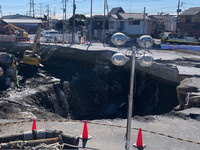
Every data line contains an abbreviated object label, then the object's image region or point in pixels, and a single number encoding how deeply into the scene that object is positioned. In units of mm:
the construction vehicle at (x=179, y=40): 38250
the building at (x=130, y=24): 45506
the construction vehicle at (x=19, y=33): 38094
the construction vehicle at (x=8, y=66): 21688
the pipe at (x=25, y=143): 8186
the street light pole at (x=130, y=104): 7027
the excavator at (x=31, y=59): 25516
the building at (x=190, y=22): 46281
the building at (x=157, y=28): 47719
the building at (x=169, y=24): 61441
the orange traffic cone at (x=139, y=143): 8969
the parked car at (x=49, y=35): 45031
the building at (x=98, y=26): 51250
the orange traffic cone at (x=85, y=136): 9392
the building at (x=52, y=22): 84231
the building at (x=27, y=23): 63719
